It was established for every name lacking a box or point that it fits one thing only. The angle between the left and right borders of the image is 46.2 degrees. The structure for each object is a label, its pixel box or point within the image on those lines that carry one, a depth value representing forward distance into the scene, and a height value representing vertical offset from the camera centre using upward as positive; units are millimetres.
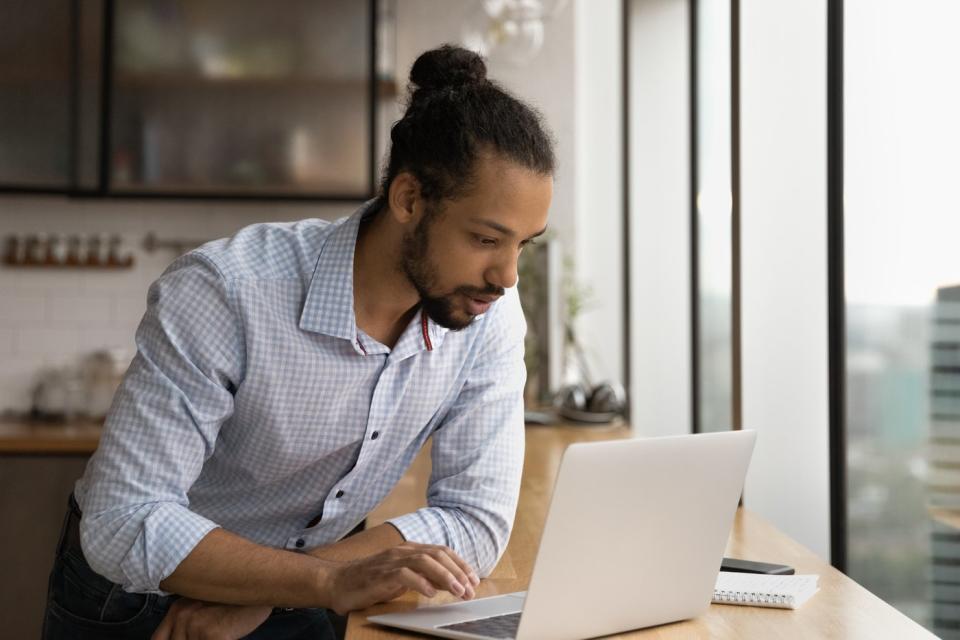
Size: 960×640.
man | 1391 -96
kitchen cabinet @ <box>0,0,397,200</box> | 3729 +783
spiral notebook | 1441 -338
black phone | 1619 -337
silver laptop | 1177 -231
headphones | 3580 -220
